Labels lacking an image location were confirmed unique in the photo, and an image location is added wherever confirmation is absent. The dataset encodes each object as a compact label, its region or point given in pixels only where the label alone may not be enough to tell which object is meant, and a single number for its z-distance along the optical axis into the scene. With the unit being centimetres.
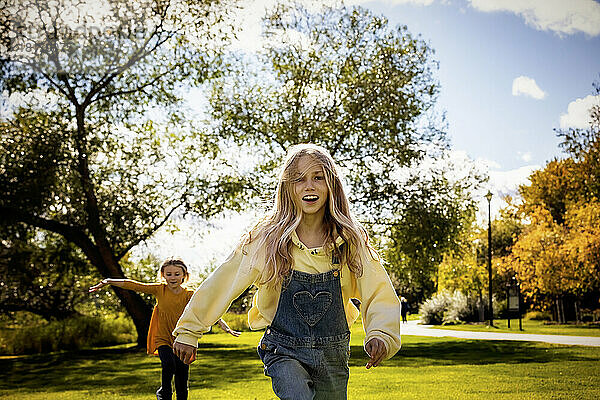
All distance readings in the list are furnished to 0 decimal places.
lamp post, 3075
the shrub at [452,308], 3553
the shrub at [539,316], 4033
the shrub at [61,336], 2275
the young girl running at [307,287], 411
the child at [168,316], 752
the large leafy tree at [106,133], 1872
